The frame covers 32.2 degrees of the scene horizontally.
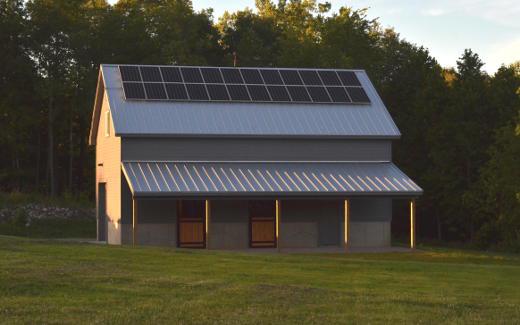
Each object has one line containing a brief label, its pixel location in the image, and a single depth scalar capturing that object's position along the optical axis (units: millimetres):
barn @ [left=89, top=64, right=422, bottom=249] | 34938
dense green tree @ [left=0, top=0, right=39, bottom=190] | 56406
